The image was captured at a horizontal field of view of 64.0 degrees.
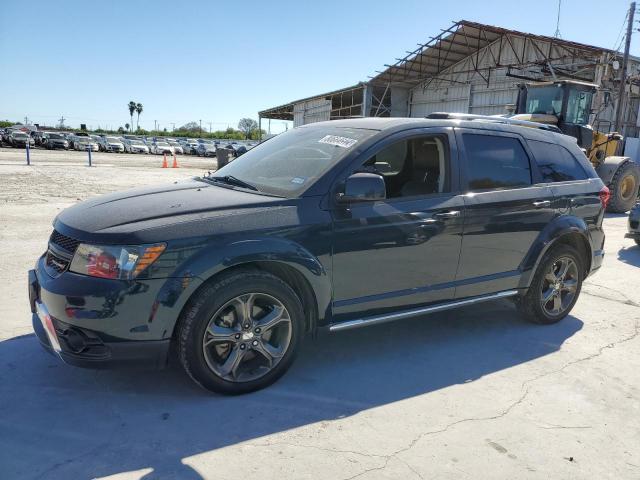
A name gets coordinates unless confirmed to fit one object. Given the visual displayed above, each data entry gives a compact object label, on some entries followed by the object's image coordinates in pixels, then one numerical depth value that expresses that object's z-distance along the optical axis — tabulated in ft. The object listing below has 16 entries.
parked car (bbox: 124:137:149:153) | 144.97
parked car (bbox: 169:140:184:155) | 156.07
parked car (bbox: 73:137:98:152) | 141.79
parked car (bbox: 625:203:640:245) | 26.96
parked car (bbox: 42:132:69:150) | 140.67
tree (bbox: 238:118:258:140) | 397.19
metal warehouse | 74.95
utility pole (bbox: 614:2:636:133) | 61.46
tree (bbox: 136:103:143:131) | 409.94
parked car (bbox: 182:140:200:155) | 159.53
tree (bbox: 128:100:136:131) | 408.05
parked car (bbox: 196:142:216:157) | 155.84
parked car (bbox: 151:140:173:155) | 146.51
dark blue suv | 9.45
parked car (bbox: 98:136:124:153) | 142.31
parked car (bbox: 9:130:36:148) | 126.31
